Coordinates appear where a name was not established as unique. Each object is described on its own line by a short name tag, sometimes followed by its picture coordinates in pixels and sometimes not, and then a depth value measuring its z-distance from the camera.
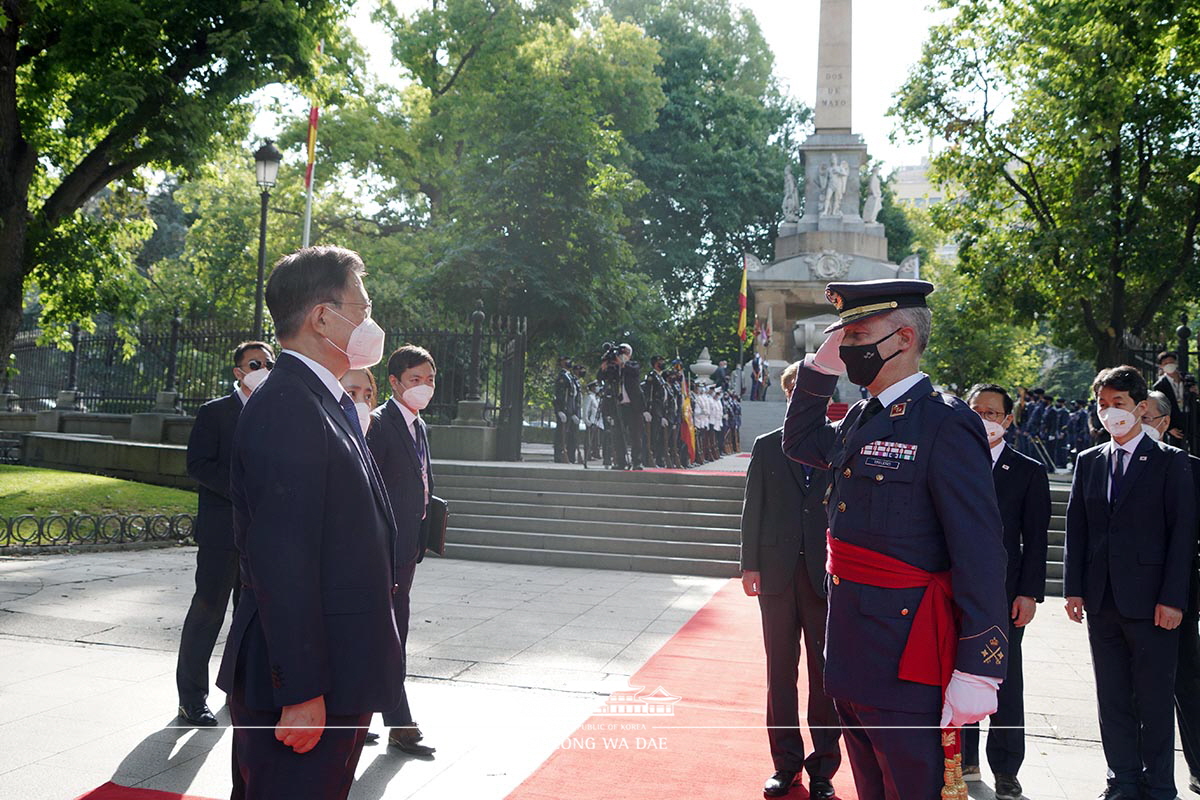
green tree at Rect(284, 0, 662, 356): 26.14
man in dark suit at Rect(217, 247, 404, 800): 2.41
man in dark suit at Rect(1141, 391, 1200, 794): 4.78
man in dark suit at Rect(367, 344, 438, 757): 4.94
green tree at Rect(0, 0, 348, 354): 14.05
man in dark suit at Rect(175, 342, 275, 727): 5.23
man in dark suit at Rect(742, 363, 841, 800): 4.72
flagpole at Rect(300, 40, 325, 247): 21.98
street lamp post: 16.86
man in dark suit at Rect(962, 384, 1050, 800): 4.70
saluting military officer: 2.71
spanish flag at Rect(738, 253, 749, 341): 30.93
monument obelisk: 32.59
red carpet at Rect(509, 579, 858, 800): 4.50
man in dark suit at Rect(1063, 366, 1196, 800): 4.55
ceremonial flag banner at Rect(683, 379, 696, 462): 19.33
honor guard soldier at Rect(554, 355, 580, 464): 19.66
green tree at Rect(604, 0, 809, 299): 42.12
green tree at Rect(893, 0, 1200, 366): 19.17
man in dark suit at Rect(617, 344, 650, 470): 15.54
